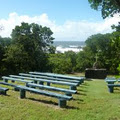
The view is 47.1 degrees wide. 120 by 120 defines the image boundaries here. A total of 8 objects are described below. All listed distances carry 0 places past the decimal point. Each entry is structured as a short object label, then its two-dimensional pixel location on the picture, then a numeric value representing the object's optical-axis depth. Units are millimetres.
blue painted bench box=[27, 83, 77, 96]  4443
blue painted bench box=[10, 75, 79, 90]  5309
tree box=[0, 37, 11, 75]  10727
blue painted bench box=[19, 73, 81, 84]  5950
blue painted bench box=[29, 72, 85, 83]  6535
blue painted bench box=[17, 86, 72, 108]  3987
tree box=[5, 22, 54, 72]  10264
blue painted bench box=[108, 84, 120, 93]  5536
